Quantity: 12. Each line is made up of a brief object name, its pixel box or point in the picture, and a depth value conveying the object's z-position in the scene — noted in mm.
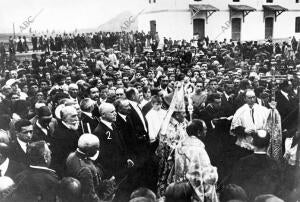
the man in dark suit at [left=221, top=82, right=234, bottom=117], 7338
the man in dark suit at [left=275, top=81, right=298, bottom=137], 6980
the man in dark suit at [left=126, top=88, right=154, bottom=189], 5668
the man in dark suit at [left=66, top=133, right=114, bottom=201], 3973
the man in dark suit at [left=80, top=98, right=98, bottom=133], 5742
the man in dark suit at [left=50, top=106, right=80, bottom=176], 4992
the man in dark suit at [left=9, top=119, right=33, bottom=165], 4564
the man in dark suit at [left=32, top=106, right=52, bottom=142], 5482
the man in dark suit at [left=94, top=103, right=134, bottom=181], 5178
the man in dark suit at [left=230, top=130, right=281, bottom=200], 4426
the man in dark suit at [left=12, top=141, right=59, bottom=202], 3592
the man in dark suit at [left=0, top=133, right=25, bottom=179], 4230
